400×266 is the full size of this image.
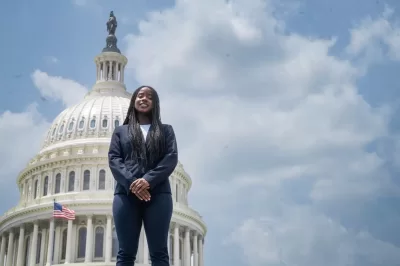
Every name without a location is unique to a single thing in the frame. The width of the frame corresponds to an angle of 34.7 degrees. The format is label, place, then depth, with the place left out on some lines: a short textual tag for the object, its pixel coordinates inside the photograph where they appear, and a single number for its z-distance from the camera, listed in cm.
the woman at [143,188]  641
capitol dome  6969
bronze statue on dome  9719
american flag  5487
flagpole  6652
